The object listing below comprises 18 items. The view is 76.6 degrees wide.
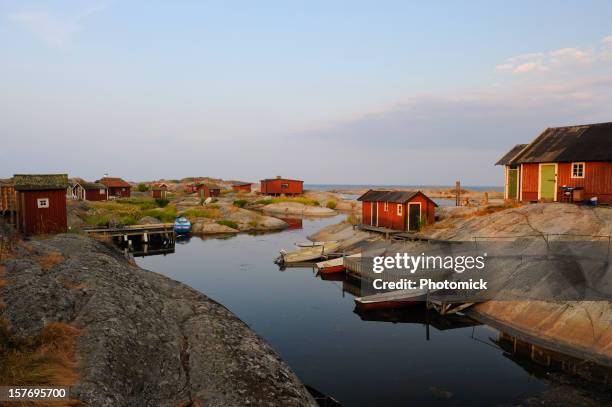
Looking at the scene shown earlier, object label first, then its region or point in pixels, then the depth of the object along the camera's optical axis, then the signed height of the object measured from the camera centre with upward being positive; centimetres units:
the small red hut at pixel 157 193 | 9419 -193
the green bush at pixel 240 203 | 8501 -401
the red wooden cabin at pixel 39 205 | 2497 -126
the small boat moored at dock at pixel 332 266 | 3345 -707
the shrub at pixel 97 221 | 4772 -445
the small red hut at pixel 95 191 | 7359 -114
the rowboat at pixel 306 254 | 3734 -677
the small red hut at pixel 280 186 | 10269 -42
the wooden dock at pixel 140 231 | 4441 -551
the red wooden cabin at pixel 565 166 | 2939 +145
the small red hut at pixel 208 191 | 10262 -165
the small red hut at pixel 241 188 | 11778 -101
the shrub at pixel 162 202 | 7590 -347
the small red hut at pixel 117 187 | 8500 -38
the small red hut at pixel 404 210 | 3603 -253
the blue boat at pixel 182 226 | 5528 -587
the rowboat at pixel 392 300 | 2348 -705
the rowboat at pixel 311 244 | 4104 -642
